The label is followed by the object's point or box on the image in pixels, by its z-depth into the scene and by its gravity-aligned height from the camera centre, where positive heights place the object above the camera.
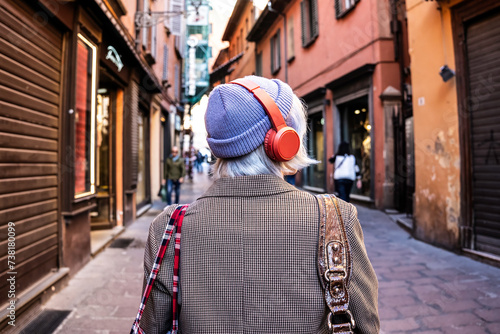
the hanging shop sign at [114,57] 6.50 +2.31
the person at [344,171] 7.85 +0.08
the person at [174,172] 10.12 +0.13
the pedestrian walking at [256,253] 1.05 -0.23
